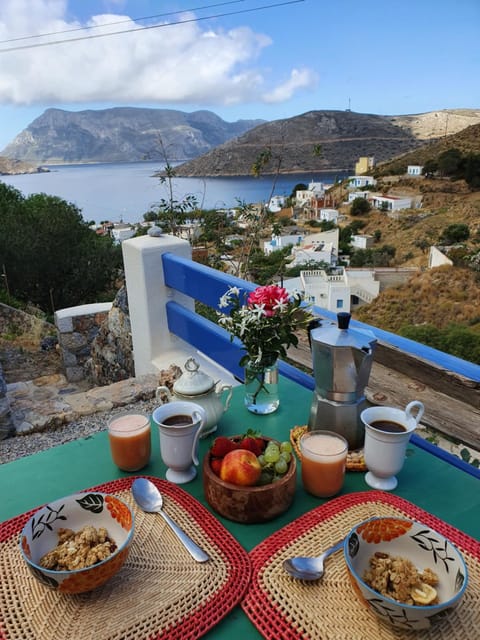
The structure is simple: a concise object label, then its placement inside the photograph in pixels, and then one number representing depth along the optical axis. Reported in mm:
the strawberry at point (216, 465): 917
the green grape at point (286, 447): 943
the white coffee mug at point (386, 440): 942
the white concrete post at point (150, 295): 2457
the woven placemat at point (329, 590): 642
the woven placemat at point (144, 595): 661
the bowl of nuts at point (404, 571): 617
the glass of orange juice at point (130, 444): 1051
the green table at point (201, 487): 895
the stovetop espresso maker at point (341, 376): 1011
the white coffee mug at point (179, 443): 991
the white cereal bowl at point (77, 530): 690
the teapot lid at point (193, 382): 1181
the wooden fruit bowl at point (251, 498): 864
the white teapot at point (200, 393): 1178
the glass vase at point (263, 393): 1290
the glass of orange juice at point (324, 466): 934
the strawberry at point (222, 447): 942
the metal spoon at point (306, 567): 738
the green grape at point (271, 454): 909
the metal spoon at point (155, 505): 804
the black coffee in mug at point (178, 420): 1077
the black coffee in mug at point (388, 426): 993
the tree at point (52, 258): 8117
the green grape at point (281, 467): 903
